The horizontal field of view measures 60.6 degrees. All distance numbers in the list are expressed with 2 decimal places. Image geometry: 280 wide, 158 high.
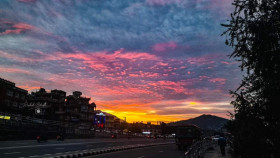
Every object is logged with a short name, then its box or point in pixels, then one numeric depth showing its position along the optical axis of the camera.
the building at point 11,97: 69.19
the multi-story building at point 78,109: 100.69
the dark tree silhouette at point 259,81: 7.63
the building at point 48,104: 93.44
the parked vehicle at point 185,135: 30.53
